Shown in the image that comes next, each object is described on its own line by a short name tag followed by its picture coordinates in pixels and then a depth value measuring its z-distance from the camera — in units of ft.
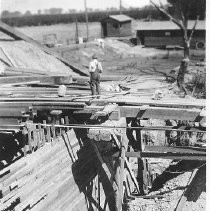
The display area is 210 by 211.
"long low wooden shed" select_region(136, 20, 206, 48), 146.51
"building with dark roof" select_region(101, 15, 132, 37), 179.83
